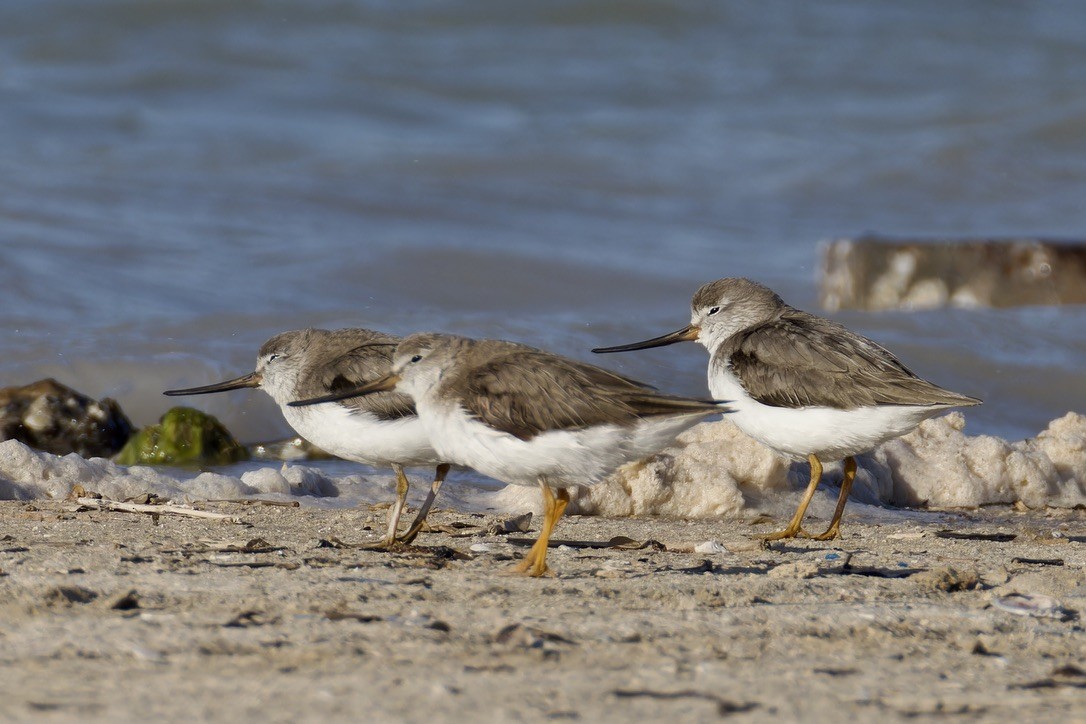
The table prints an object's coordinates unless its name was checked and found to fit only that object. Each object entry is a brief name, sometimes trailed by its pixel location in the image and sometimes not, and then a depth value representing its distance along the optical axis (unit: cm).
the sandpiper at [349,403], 1055
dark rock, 1462
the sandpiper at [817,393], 1137
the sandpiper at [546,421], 921
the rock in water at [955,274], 2566
